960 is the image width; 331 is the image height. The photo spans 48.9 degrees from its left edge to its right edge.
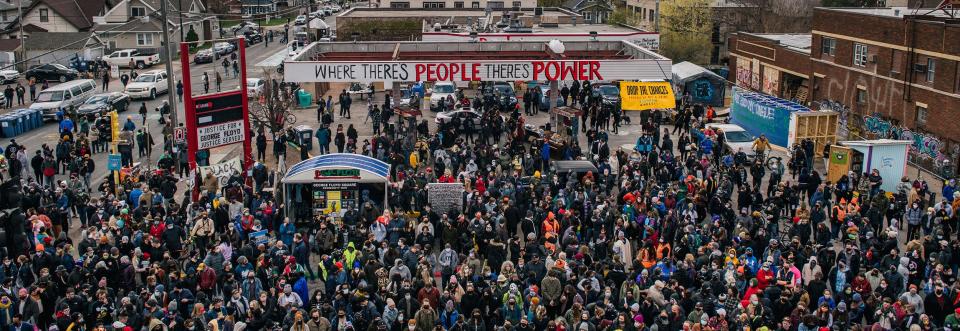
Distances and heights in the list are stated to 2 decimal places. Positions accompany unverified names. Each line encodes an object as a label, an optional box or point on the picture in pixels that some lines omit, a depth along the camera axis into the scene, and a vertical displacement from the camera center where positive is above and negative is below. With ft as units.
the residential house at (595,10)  282.97 -14.12
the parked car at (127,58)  205.87 -19.99
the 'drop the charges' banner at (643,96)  124.47 -16.11
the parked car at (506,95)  142.10 -18.86
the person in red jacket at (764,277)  62.49 -18.64
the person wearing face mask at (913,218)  80.23 -19.47
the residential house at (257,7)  382.01 -18.50
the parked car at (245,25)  308.83 -20.46
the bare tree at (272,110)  120.57 -18.44
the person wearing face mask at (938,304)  61.05 -19.69
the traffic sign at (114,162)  96.89 -18.67
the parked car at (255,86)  162.53 -20.05
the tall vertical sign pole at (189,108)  87.61 -12.51
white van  143.02 -19.57
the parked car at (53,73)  185.68 -20.50
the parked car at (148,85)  163.02 -19.89
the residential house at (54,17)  266.36 -15.78
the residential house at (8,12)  264.68 -14.38
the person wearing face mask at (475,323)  57.41 -19.68
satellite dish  116.78 -9.77
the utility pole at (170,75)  103.45 -11.88
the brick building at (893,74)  112.68 -13.56
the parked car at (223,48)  231.71 -20.26
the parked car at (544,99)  148.37 -19.63
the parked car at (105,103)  140.87 -20.08
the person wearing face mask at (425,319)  58.44 -19.74
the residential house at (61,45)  209.15 -18.39
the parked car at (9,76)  181.98 -20.56
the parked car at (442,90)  150.41 -19.05
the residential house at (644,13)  247.70 -13.40
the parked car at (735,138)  112.68 -19.29
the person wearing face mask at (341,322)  57.31 -19.60
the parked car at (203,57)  219.61 -20.80
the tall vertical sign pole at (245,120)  90.82 -14.14
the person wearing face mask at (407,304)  60.23 -19.60
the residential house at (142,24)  233.96 -16.24
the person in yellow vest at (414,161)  101.19 -19.28
